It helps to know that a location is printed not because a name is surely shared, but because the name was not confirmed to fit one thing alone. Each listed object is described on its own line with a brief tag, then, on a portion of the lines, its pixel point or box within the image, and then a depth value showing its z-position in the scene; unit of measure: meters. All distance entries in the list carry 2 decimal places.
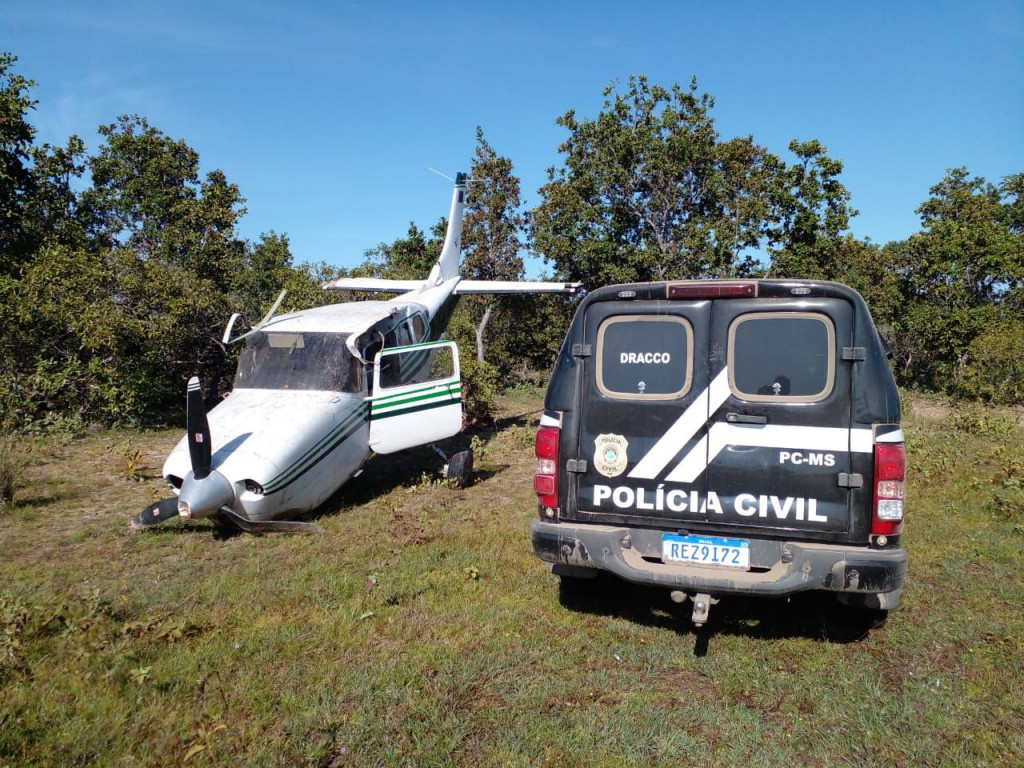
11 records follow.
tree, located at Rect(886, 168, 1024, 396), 22.75
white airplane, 6.48
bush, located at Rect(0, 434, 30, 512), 7.47
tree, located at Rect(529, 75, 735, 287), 22.22
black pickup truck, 3.87
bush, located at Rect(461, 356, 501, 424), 13.05
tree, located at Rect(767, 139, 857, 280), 21.33
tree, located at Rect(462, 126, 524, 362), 24.34
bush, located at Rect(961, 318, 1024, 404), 16.52
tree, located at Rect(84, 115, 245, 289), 22.61
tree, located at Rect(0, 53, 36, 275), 14.55
